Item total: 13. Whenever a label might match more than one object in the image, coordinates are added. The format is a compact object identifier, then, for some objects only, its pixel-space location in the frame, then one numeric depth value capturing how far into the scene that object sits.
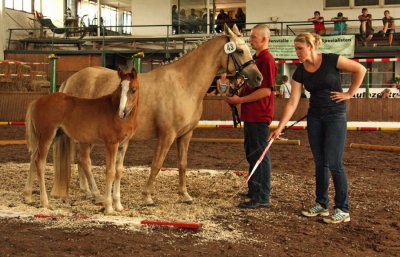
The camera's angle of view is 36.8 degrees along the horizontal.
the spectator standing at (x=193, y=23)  32.19
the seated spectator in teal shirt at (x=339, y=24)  26.86
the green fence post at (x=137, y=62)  17.52
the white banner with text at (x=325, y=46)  24.83
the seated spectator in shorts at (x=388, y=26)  26.63
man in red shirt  7.19
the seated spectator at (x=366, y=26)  26.61
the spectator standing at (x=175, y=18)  32.91
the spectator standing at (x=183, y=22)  32.62
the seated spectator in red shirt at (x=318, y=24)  27.19
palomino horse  7.43
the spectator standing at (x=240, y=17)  31.63
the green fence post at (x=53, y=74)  18.94
